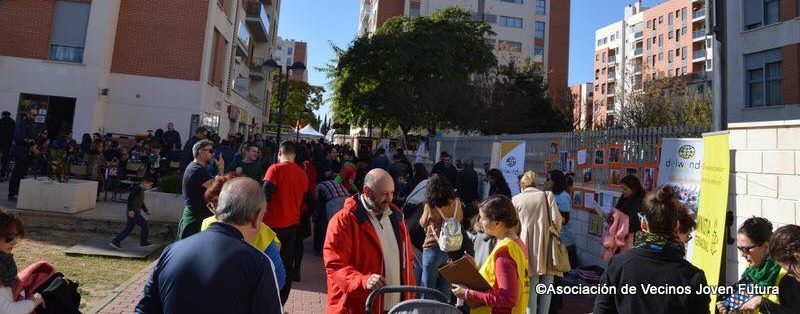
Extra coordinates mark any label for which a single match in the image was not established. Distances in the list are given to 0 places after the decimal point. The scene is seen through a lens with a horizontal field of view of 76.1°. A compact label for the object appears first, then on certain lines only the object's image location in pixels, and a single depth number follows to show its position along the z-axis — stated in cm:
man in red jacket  314
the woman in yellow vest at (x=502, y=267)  332
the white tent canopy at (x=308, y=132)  3438
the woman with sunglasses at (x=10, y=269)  257
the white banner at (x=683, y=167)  553
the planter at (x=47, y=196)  1034
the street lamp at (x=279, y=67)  1551
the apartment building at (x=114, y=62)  1986
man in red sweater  578
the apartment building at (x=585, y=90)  8688
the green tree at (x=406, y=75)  3466
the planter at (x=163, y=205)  1091
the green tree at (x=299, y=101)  6425
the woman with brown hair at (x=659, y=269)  261
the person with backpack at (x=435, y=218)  511
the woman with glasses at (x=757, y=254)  298
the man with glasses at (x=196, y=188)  505
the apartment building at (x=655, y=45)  6644
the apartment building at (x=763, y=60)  2256
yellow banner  491
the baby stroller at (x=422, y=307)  268
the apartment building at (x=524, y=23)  5748
